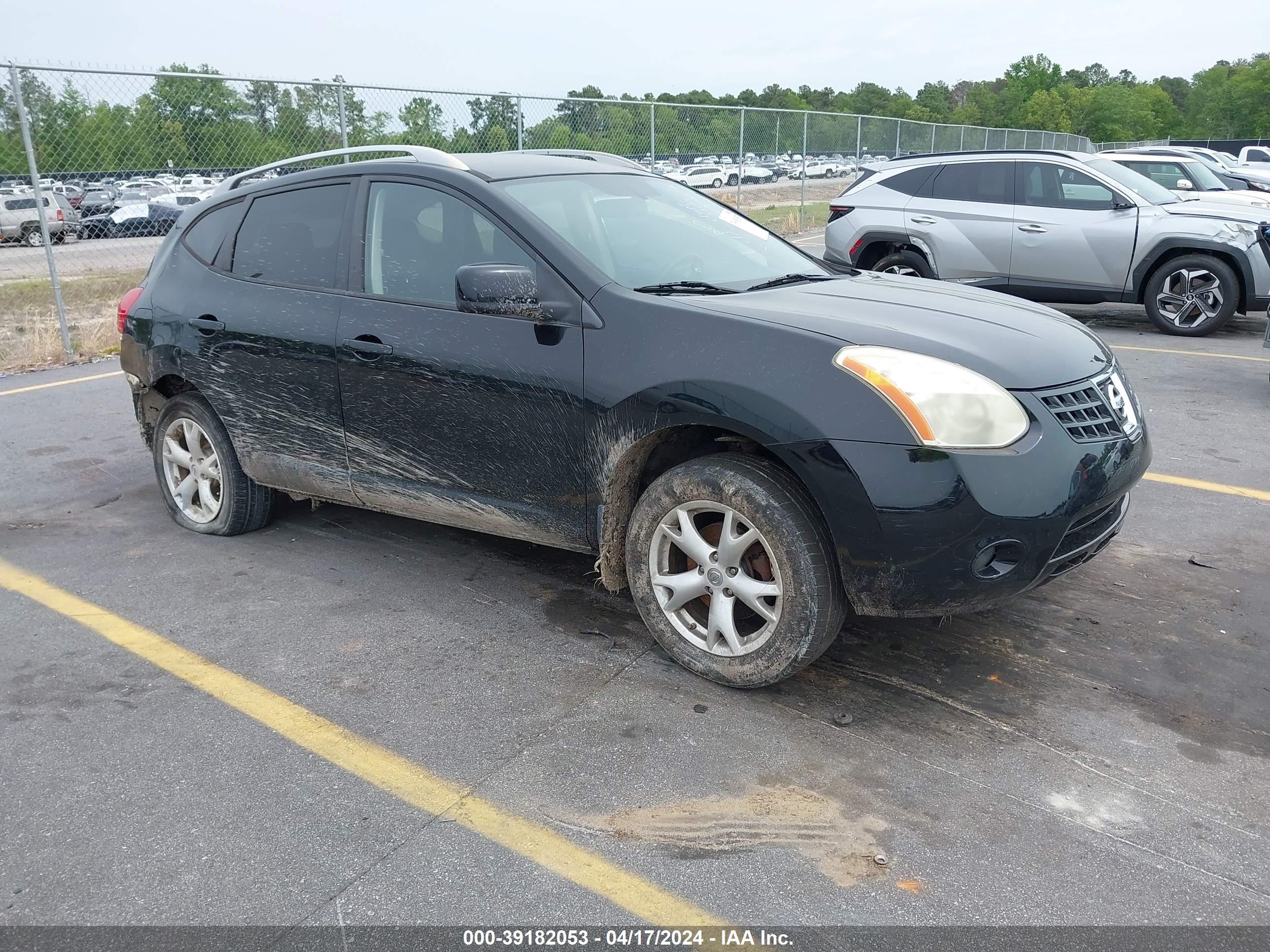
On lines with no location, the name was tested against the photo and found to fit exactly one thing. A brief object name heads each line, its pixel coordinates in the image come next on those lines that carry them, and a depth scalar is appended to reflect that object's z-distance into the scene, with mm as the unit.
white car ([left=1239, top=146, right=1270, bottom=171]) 30078
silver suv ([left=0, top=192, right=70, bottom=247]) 10406
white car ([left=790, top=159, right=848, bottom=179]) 22359
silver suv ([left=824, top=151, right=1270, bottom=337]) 9438
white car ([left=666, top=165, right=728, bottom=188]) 18891
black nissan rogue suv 2992
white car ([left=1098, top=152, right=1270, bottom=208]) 13367
